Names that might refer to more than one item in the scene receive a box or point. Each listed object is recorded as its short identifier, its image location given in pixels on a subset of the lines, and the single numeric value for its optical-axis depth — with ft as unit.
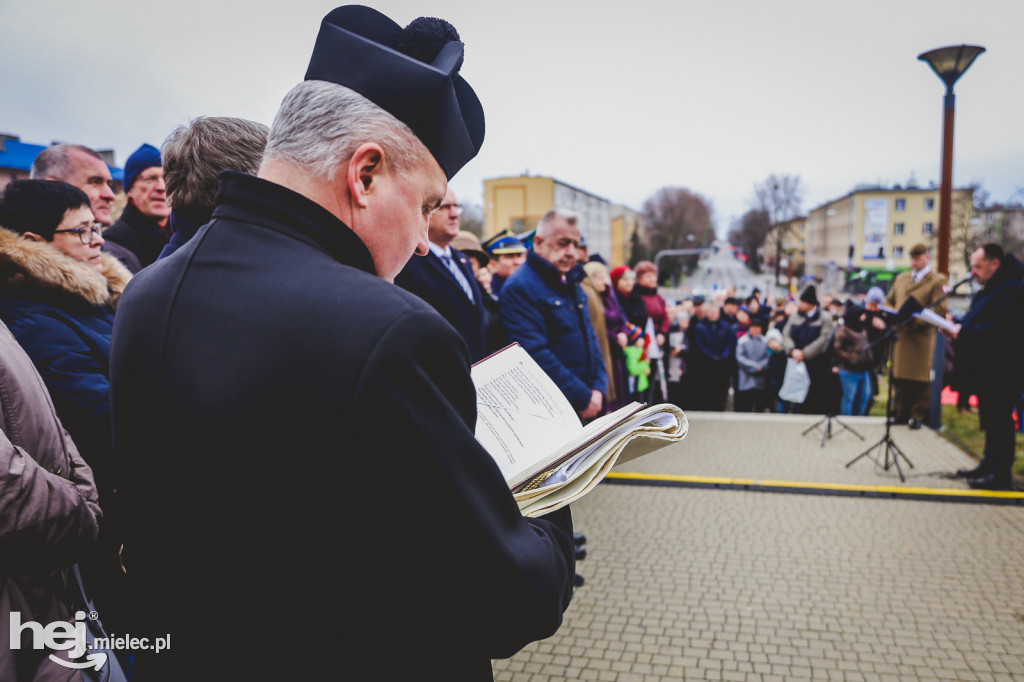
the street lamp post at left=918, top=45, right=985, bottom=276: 27.12
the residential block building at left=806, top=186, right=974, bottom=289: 259.39
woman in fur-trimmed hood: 7.71
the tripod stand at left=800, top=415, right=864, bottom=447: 23.99
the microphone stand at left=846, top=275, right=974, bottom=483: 19.48
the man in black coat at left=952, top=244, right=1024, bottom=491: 17.90
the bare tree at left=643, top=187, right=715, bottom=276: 274.77
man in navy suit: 11.01
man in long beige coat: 26.50
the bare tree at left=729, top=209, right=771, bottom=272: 214.98
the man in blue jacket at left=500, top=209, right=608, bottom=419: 14.10
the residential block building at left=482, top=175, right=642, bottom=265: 196.24
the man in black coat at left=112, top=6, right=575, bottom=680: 2.90
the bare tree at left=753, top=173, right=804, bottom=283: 193.98
